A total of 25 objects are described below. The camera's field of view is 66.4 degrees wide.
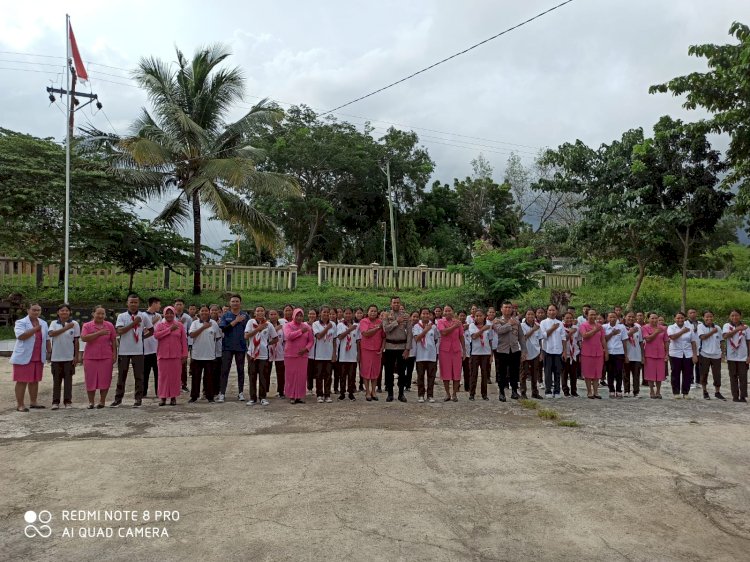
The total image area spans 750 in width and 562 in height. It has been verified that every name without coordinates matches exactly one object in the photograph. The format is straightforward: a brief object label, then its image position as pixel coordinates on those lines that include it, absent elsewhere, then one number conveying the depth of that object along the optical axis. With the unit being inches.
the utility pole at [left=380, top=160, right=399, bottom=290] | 883.6
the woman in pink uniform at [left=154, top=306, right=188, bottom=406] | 335.9
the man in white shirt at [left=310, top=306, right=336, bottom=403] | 358.0
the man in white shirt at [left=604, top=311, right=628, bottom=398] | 392.2
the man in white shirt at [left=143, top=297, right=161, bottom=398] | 346.9
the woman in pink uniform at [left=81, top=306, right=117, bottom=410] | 324.2
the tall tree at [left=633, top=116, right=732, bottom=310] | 633.6
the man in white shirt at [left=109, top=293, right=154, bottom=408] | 334.6
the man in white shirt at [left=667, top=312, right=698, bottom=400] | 388.8
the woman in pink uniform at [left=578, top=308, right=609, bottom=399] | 382.6
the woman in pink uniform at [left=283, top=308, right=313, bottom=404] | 344.8
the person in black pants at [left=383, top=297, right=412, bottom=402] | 364.5
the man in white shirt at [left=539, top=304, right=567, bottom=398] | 379.2
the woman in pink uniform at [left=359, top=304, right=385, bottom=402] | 363.6
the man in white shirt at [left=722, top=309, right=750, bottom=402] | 383.6
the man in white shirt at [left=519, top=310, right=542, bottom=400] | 382.6
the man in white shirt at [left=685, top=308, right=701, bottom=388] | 395.2
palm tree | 650.8
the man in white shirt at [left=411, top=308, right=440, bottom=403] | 361.4
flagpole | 516.1
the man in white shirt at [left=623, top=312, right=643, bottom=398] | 394.0
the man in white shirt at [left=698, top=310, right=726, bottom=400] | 390.6
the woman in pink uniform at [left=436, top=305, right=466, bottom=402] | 365.7
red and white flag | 543.8
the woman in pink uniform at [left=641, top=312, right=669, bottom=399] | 393.4
